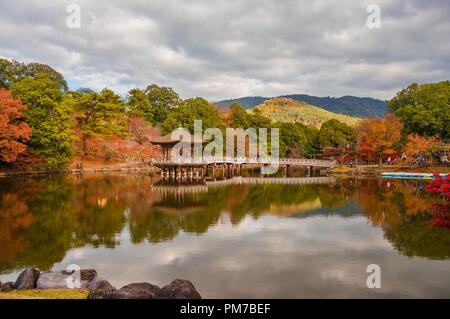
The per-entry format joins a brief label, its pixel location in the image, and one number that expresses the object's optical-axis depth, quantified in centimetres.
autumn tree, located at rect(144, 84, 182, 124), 4972
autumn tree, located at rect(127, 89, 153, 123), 4681
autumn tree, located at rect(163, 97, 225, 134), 4377
